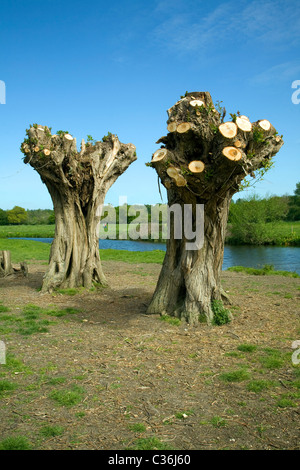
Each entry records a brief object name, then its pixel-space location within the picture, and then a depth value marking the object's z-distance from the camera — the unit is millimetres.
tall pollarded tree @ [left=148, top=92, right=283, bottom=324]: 7285
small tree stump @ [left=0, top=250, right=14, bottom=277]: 14758
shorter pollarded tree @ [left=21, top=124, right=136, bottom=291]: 11516
